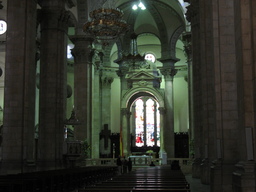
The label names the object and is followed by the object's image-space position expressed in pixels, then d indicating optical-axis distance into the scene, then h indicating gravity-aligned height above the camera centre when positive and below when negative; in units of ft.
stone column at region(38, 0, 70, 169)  68.69 +10.95
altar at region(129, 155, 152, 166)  115.34 -3.60
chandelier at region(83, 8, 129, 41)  80.28 +24.30
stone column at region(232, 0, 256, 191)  25.63 +3.23
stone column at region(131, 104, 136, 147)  144.16 +8.46
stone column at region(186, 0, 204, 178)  64.49 +10.35
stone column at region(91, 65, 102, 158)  109.19 +7.59
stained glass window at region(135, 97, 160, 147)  143.13 +8.77
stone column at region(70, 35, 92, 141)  95.71 +15.24
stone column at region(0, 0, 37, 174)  54.85 +8.01
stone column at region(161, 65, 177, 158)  125.18 +10.51
